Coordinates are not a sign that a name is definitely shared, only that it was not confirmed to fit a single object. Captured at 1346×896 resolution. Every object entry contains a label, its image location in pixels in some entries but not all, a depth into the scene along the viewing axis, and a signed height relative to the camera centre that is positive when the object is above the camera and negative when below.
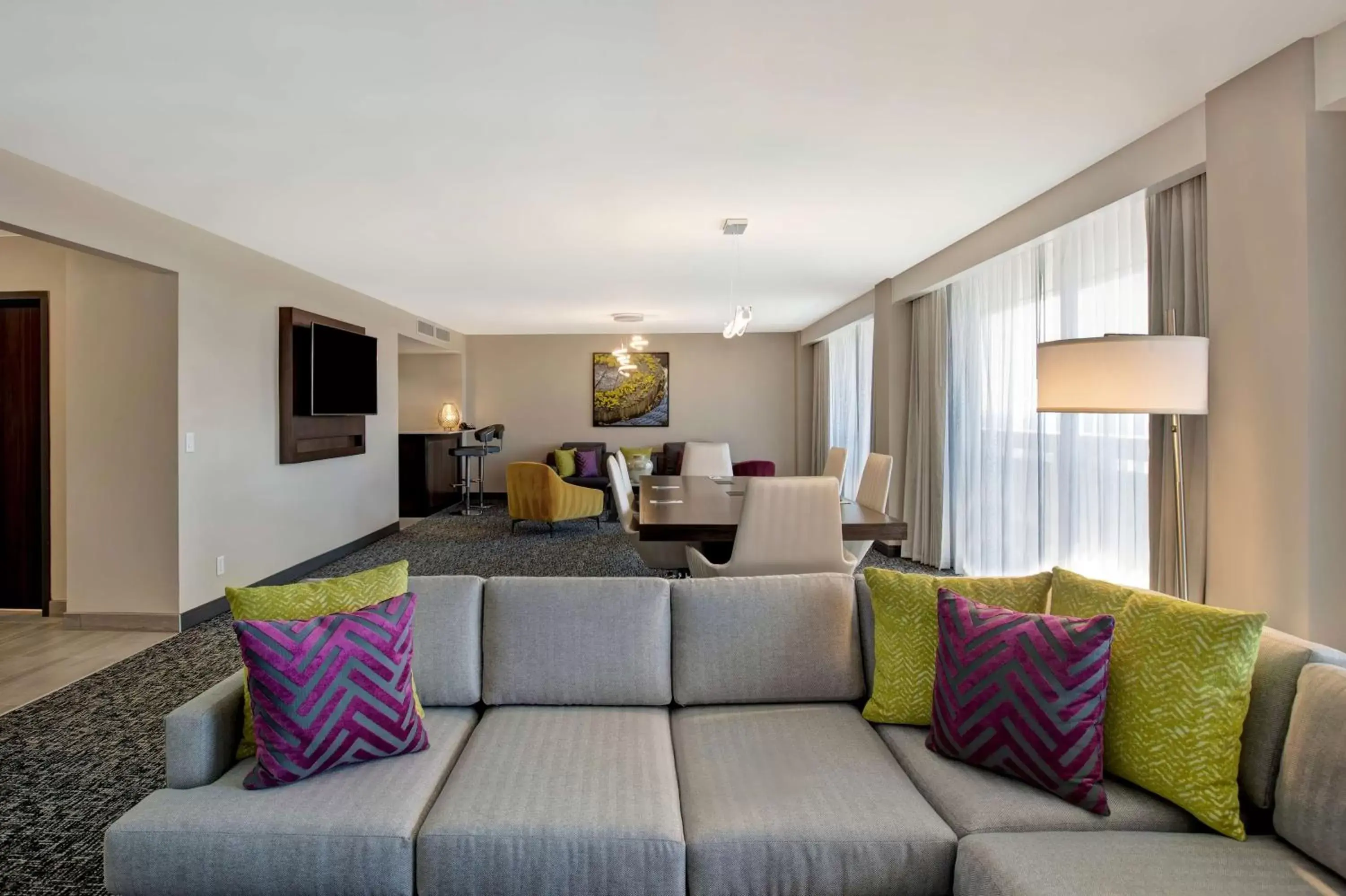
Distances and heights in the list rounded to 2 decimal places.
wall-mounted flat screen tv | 5.64 +0.65
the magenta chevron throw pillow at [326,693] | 1.58 -0.54
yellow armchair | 7.27 -0.47
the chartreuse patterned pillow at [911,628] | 1.87 -0.48
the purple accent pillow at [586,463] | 9.46 -0.19
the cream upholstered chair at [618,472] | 4.82 -0.16
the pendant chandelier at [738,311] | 4.23 +0.98
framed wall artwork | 10.20 +0.82
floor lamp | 2.17 +0.21
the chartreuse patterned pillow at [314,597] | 1.78 -0.37
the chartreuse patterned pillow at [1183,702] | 1.47 -0.54
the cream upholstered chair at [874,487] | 3.83 -0.23
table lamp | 9.86 +0.45
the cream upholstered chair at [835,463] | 4.99 -0.11
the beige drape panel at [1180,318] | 2.70 +0.50
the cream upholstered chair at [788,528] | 3.02 -0.34
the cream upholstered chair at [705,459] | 6.79 -0.11
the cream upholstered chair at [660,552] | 4.16 -0.60
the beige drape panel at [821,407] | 9.09 +0.51
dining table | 3.15 -0.33
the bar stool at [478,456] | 9.00 -0.11
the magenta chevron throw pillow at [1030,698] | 1.55 -0.56
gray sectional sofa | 1.35 -0.75
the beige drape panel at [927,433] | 5.46 +0.11
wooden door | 4.61 -0.01
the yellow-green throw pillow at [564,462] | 9.33 -0.17
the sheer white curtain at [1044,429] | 3.44 +0.09
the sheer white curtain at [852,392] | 7.71 +0.62
